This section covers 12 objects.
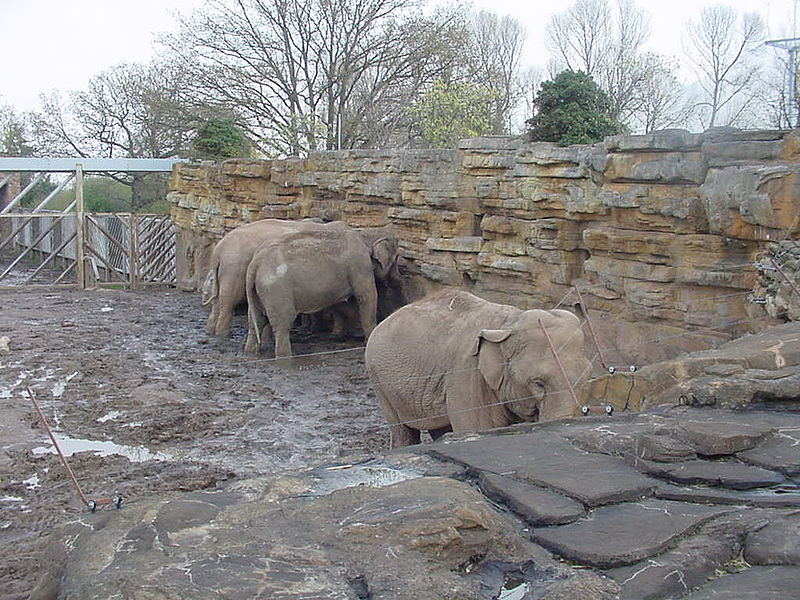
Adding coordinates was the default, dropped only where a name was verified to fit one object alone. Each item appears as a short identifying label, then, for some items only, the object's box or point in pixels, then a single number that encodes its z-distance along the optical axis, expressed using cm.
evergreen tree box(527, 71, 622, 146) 1431
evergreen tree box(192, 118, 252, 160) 2584
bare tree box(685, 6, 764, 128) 2412
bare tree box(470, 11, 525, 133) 3216
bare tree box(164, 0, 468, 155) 3086
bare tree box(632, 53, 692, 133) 2877
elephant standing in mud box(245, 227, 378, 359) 1539
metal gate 2497
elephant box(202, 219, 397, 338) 1708
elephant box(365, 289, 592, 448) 752
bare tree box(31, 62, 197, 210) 3475
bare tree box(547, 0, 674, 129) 2888
